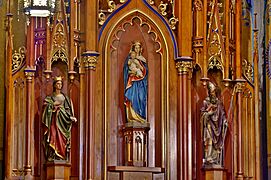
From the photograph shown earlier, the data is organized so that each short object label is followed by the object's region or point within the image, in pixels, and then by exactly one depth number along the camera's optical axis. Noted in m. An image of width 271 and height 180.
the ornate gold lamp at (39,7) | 17.67
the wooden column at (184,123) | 17.05
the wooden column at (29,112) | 16.69
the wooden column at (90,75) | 16.78
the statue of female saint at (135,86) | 17.11
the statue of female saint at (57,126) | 16.50
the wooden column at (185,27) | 17.41
